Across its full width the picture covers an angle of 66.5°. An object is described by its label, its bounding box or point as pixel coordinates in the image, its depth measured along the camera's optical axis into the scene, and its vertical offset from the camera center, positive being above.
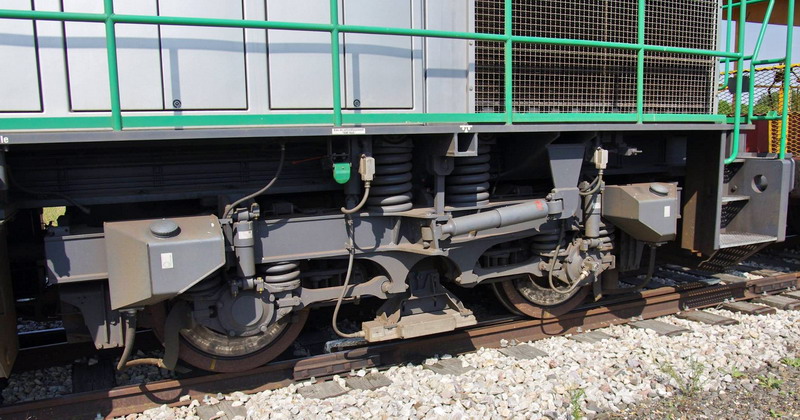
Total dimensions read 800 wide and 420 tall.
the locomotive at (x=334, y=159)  4.14 -0.24
